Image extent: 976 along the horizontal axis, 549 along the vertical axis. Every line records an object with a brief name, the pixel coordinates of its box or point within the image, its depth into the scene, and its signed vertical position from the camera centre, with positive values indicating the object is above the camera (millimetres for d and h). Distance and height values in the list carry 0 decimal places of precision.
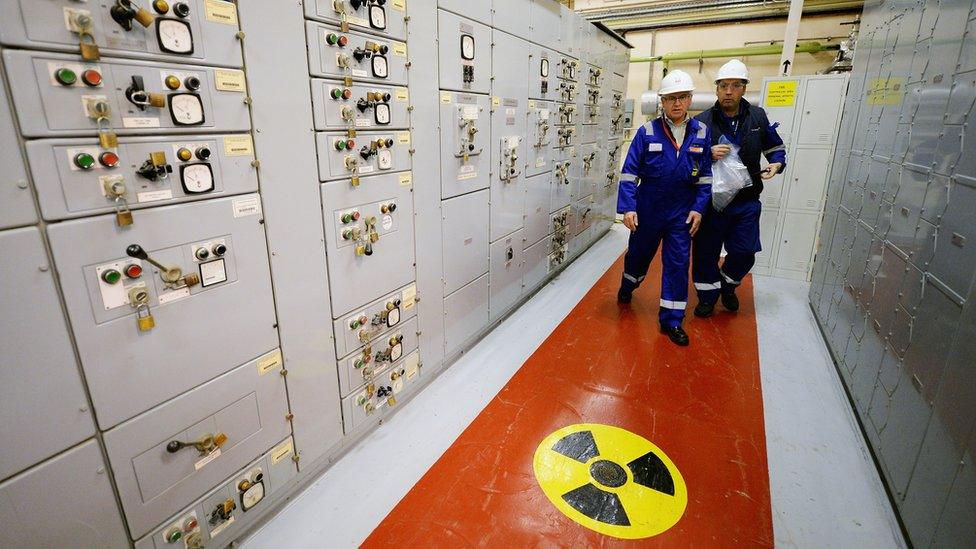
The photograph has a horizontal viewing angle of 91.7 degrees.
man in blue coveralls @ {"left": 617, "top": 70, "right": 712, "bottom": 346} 3094 -326
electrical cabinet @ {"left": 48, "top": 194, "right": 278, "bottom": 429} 1217 -471
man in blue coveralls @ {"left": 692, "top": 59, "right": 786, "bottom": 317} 3336 -250
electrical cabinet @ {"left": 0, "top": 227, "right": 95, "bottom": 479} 1087 -533
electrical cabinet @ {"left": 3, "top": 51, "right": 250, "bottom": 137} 1064 +93
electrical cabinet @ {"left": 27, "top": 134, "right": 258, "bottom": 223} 1120 -99
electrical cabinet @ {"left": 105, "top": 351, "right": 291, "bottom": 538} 1375 -953
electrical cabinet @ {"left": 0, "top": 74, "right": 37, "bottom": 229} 1033 -102
